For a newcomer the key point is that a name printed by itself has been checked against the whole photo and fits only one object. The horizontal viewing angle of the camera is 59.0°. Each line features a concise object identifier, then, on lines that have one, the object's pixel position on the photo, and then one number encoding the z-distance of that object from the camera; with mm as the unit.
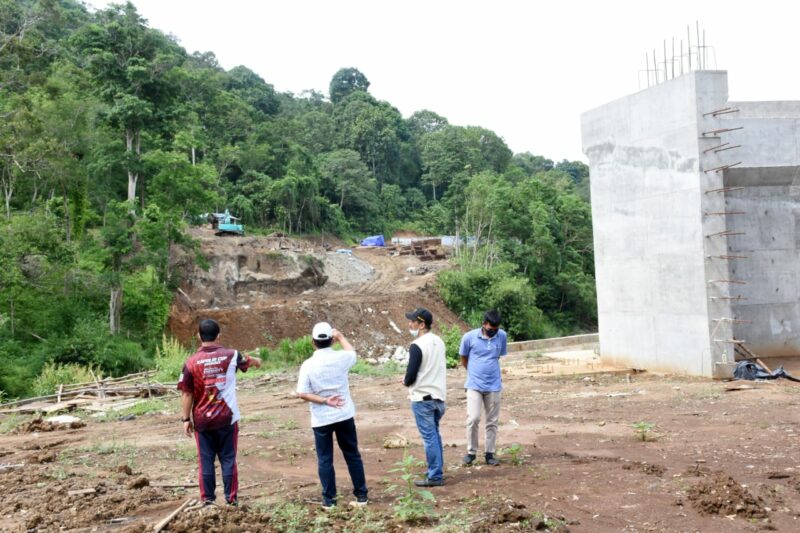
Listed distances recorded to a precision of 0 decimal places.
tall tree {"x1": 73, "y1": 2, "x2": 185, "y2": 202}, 28250
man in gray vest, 6820
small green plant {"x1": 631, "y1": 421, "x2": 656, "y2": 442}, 9048
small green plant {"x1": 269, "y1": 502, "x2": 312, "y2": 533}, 5629
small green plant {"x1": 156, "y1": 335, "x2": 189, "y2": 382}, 20078
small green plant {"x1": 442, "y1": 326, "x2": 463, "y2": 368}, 23173
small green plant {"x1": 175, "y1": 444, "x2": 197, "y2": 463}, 9198
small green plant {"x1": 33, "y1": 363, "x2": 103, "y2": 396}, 18484
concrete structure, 15578
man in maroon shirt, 6070
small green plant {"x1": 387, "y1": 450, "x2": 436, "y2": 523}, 5562
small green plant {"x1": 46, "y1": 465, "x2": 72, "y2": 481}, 8188
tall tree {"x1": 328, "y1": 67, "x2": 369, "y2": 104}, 78750
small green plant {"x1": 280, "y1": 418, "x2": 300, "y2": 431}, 11539
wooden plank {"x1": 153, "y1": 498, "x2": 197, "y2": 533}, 5416
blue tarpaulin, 53125
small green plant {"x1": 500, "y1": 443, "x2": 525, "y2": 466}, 7789
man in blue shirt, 7594
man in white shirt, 6086
